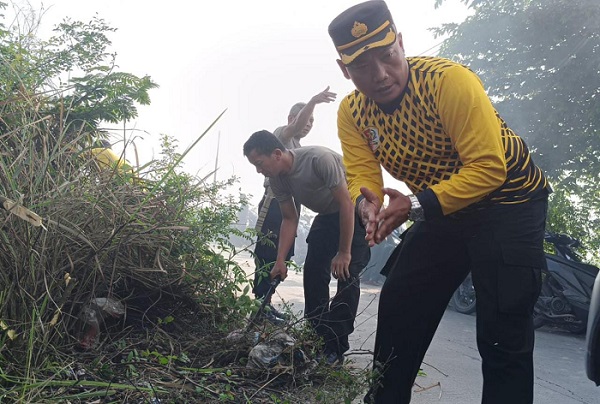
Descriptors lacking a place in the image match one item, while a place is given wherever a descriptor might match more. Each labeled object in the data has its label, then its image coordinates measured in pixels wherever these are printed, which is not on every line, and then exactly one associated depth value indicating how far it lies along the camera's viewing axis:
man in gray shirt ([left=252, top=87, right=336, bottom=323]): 5.68
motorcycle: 7.23
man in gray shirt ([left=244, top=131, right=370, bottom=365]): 4.38
